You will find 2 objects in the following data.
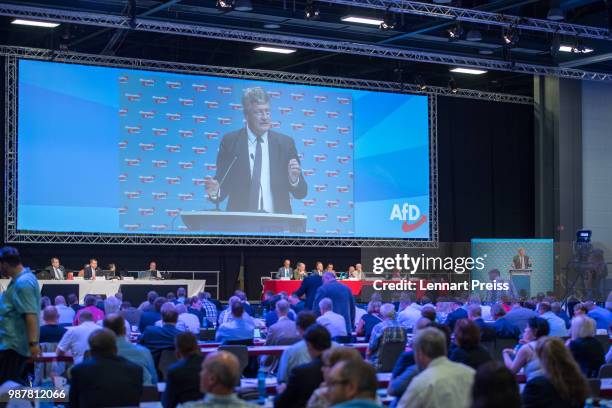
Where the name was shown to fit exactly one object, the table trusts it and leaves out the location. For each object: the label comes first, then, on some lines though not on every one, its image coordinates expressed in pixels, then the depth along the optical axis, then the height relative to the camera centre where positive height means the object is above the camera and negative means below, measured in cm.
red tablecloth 2064 -110
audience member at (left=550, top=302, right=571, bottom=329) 1290 -106
